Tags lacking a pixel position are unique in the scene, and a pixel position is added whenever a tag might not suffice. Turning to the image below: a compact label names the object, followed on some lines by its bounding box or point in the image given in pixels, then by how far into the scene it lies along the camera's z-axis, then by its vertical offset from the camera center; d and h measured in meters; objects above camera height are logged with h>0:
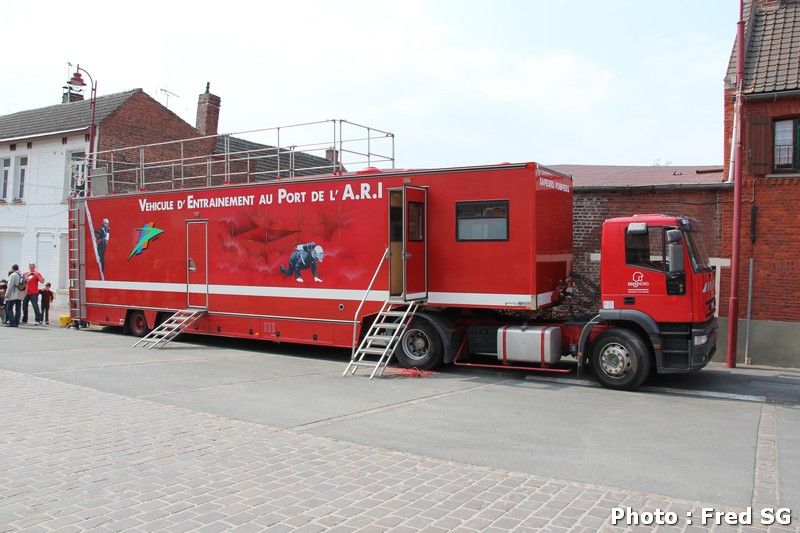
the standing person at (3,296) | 21.19 -1.27
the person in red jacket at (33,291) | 20.39 -1.05
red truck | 10.11 -0.20
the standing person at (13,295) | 19.77 -1.14
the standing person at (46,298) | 20.78 -1.29
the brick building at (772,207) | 13.77 +1.17
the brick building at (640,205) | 14.42 +1.26
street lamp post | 23.24 +4.67
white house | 26.12 +3.06
